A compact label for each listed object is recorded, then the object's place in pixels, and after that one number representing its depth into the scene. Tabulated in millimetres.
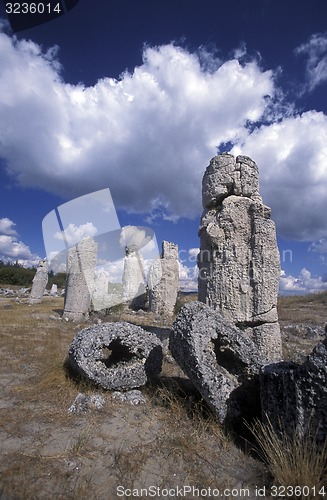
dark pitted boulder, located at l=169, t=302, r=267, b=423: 3301
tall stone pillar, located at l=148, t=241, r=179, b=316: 15312
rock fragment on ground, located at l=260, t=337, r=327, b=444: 2463
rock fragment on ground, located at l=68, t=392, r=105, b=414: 3691
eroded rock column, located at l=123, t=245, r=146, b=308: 19389
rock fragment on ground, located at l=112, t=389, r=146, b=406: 4016
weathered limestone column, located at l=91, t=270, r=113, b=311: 15325
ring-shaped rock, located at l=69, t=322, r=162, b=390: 4207
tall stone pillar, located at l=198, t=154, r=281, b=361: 5531
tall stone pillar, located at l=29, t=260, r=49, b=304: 21125
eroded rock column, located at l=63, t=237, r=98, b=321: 12742
